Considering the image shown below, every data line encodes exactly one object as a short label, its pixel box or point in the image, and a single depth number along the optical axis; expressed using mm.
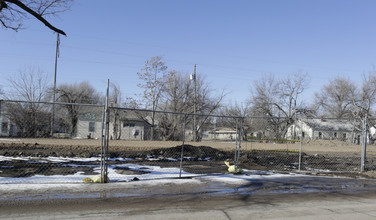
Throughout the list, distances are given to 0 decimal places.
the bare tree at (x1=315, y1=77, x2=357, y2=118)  55094
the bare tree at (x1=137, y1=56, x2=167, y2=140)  39250
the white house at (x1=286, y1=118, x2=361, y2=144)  59984
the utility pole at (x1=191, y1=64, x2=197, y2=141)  38625
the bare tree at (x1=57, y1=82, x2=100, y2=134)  49881
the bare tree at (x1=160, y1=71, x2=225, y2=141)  38812
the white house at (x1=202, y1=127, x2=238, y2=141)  41669
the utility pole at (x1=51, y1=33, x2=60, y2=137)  10508
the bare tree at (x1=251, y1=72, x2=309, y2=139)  53906
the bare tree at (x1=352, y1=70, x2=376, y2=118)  47406
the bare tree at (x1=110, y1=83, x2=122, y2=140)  41500
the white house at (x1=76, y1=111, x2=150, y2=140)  33938
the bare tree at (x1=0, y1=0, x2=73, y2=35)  11797
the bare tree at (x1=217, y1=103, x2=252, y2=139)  53569
